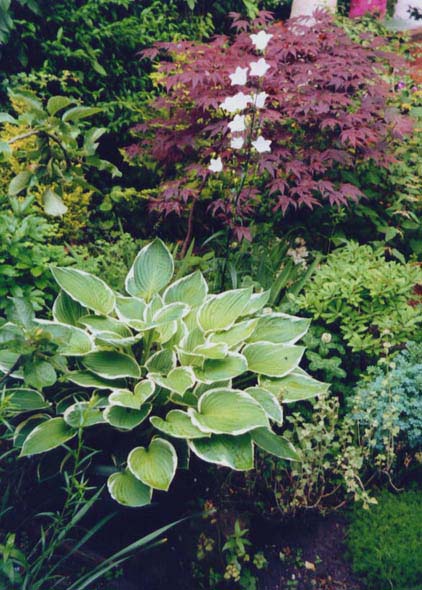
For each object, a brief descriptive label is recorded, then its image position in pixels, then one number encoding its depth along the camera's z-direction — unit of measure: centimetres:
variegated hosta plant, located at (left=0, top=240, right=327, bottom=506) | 227
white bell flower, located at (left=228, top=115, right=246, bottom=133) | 292
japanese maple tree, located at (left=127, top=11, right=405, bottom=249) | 362
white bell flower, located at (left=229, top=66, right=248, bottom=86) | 294
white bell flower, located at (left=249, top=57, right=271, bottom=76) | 287
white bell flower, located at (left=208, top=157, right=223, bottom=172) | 319
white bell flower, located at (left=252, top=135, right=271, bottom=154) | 301
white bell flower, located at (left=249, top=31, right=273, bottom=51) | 291
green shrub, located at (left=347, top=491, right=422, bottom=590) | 230
